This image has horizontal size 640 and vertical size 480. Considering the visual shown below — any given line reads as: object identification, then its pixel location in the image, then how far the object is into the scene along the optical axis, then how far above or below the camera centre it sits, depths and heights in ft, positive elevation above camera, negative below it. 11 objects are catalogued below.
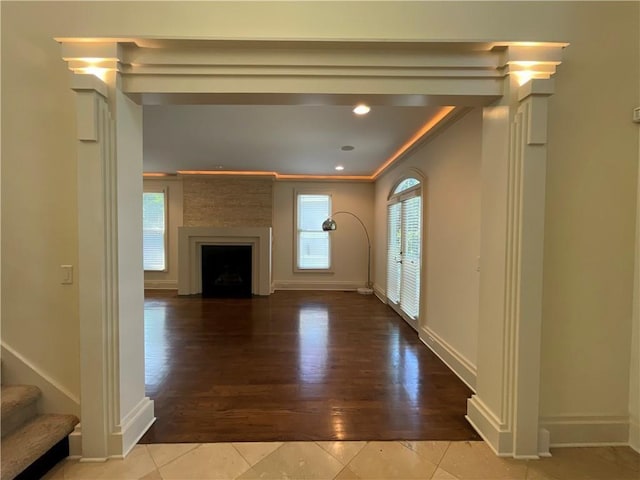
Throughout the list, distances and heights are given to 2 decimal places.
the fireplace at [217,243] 20.65 -1.21
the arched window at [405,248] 13.62 -0.70
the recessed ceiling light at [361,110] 9.28 +3.91
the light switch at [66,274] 5.87 -0.84
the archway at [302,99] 5.59 +1.81
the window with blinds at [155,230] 21.85 +0.13
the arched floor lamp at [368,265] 21.50 -2.41
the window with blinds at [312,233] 22.45 +0.00
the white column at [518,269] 5.68 -0.67
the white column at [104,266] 5.51 -0.66
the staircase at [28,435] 5.04 -3.73
